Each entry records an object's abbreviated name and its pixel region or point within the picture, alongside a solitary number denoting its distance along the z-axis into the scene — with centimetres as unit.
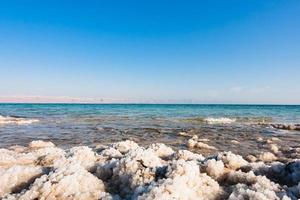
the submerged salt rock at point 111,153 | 384
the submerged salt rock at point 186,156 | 378
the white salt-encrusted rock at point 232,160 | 330
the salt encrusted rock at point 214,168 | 295
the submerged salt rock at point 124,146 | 464
